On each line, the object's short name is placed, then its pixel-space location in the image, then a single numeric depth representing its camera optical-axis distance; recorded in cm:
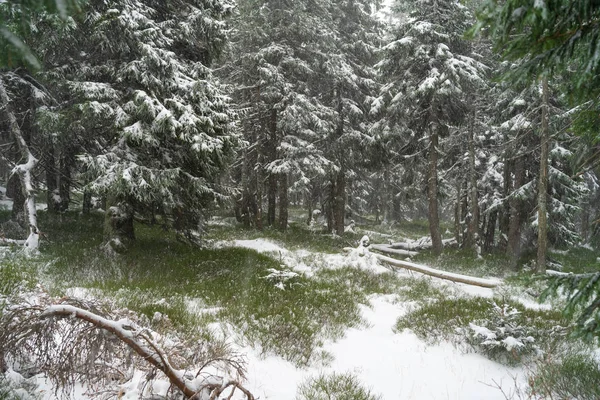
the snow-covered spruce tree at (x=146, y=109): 859
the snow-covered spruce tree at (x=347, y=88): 1844
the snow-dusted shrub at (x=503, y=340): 570
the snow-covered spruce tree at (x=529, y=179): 1372
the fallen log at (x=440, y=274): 1016
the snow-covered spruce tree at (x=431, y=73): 1410
